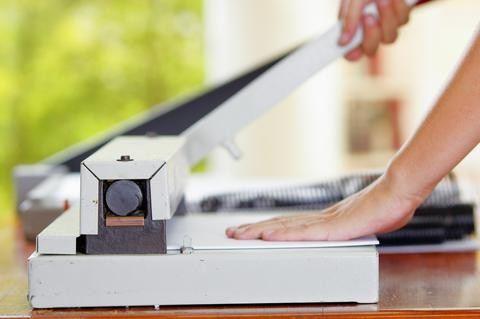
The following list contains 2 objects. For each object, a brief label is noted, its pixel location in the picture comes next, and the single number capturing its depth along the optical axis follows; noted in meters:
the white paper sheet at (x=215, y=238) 1.45
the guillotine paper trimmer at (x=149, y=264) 1.40
